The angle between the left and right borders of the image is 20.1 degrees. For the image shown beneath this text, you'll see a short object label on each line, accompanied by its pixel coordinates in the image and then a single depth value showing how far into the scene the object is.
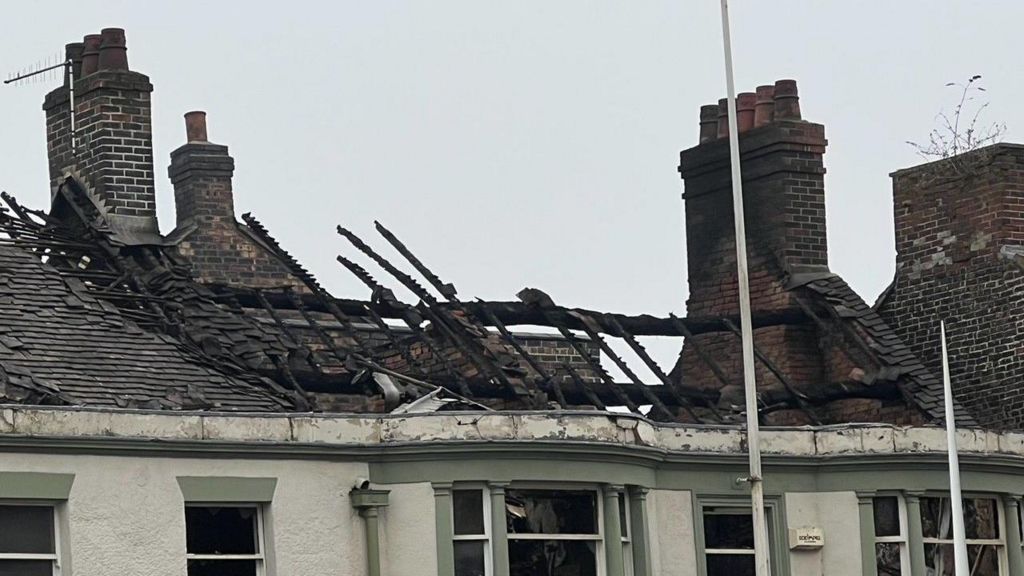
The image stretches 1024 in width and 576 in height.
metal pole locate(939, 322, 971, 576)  34.19
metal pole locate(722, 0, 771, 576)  33.88
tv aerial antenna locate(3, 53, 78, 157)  40.16
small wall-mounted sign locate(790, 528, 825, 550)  35.34
